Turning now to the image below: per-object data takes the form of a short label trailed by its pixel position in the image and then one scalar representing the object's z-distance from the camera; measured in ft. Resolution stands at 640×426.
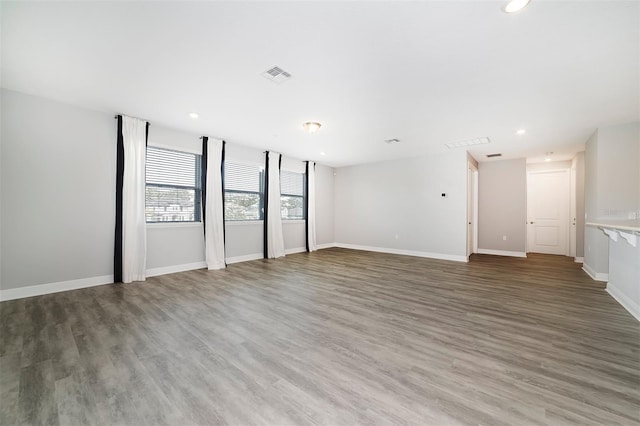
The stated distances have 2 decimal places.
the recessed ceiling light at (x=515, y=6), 5.74
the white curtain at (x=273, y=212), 20.54
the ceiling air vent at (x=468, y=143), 16.70
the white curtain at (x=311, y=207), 24.38
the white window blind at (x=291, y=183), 23.03
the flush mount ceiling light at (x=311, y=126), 13.85
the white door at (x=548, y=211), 22.77
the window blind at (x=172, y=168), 14.81
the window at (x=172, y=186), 14.79
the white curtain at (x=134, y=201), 13.17
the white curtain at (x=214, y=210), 16.52
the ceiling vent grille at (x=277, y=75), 8.80
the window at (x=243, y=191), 18.53
